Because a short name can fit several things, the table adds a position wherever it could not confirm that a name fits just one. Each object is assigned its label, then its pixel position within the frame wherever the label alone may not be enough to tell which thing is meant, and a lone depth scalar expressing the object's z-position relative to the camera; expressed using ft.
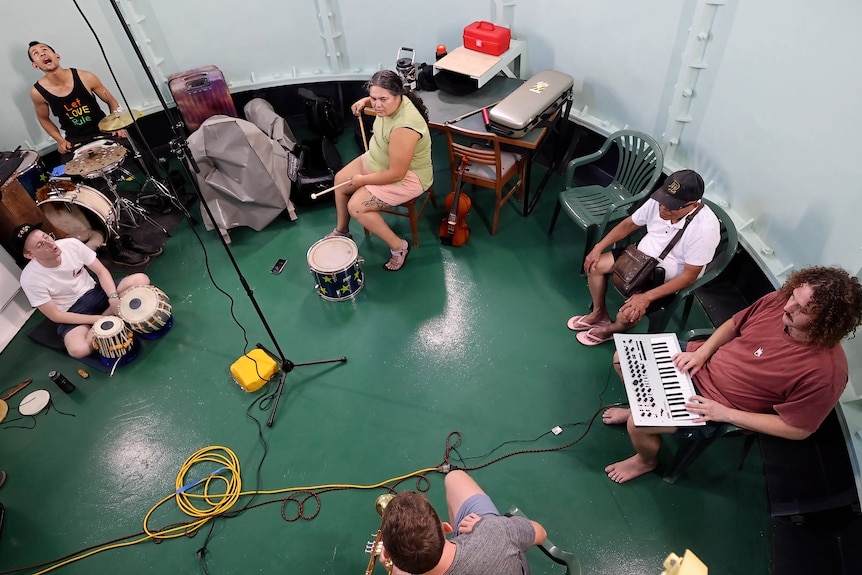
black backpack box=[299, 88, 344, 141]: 15.74
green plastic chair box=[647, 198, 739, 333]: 8.80
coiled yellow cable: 8.72
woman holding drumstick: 10.43
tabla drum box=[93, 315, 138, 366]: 10.46
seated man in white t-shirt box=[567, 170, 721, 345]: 8.33
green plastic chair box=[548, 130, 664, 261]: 10.89
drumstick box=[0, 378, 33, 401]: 10.91
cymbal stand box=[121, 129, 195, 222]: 12.75
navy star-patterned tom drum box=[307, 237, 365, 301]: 11.10
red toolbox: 12.55
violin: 12.37
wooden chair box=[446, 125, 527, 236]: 11.76
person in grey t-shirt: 5.05
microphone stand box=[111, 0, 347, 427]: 6.69
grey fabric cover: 12.73
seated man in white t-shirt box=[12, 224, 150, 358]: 10.02
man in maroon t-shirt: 6.17
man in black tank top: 12.75
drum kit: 11.84
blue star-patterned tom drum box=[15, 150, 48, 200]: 11.87
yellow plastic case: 10.28
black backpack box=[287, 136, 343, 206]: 14.02
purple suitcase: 14.11
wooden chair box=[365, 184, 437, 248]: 12.45
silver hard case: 11.20
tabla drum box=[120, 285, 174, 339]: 10.88
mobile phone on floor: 12.92
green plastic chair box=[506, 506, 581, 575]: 5.84
